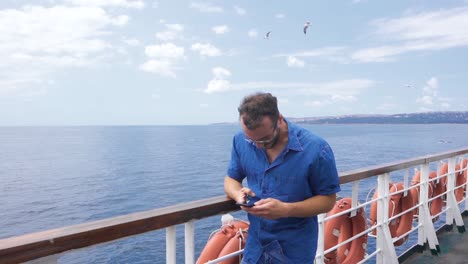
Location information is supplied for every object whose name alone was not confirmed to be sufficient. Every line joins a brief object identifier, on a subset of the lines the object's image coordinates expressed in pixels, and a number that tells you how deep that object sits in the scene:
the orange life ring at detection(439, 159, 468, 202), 5.02
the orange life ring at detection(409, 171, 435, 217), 3.70
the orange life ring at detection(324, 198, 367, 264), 2.77
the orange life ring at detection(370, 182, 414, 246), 3.58
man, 1.43
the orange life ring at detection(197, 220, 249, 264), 1.97
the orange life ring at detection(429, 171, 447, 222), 4.45
